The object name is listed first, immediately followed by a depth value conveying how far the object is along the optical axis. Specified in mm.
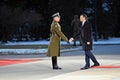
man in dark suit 15953
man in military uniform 16203
